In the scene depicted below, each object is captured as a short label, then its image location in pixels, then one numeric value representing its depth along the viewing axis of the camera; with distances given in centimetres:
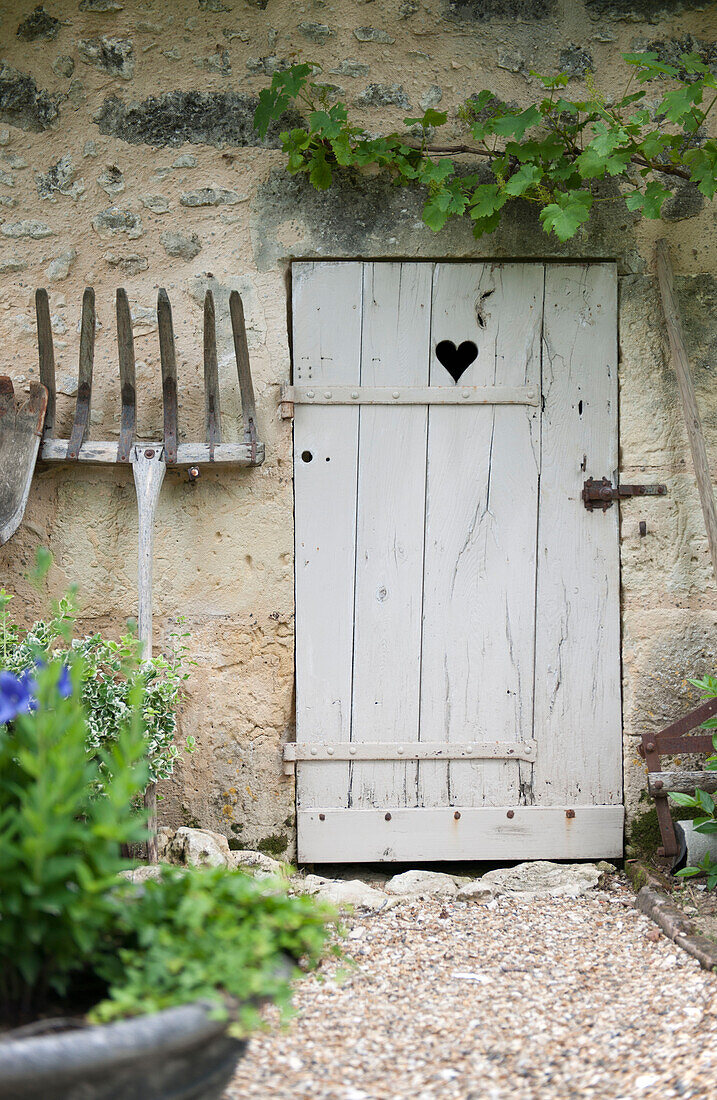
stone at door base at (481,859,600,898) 262
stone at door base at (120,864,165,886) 222
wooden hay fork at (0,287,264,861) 252
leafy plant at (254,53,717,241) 243
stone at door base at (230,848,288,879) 250
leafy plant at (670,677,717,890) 240
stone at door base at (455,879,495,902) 259
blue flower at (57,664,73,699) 134
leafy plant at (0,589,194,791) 226
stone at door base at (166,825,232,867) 241
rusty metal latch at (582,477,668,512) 274
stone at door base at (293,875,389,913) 251
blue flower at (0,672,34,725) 131
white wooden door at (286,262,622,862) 272
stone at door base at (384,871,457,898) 260
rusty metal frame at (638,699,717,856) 258
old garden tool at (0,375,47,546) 248
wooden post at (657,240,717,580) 266
